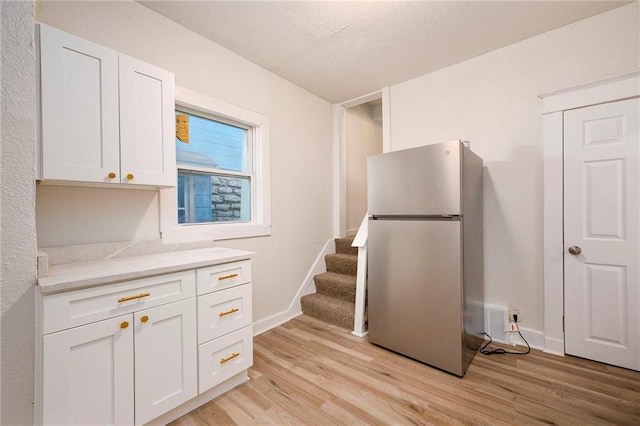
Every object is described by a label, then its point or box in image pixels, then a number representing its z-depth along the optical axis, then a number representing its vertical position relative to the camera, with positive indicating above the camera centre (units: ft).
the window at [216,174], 6.91 +1.17
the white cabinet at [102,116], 4.23 +1.79
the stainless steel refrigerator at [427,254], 5.97 -1.08
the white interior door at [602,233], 6.12 -0.57
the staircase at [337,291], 8.76 -2.95
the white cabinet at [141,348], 3.61 -2.23
